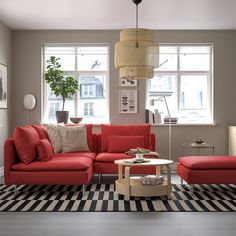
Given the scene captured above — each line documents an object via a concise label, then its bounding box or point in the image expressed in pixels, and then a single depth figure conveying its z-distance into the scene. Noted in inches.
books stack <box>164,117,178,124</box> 285.0
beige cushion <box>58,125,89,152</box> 238.8
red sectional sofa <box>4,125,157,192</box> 191.9
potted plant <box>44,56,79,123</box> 270.7
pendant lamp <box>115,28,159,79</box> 182.1
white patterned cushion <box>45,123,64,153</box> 233.2
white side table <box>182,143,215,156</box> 258.3
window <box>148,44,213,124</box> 293.7
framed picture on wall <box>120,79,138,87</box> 287.7
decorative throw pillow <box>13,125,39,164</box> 196.2
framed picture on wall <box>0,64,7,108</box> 261.4
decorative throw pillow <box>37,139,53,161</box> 200.2
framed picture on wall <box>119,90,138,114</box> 286.2
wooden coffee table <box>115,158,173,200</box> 177.9
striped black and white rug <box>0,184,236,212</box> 163.3
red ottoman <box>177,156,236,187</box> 194.7
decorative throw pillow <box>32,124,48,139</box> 224.4
